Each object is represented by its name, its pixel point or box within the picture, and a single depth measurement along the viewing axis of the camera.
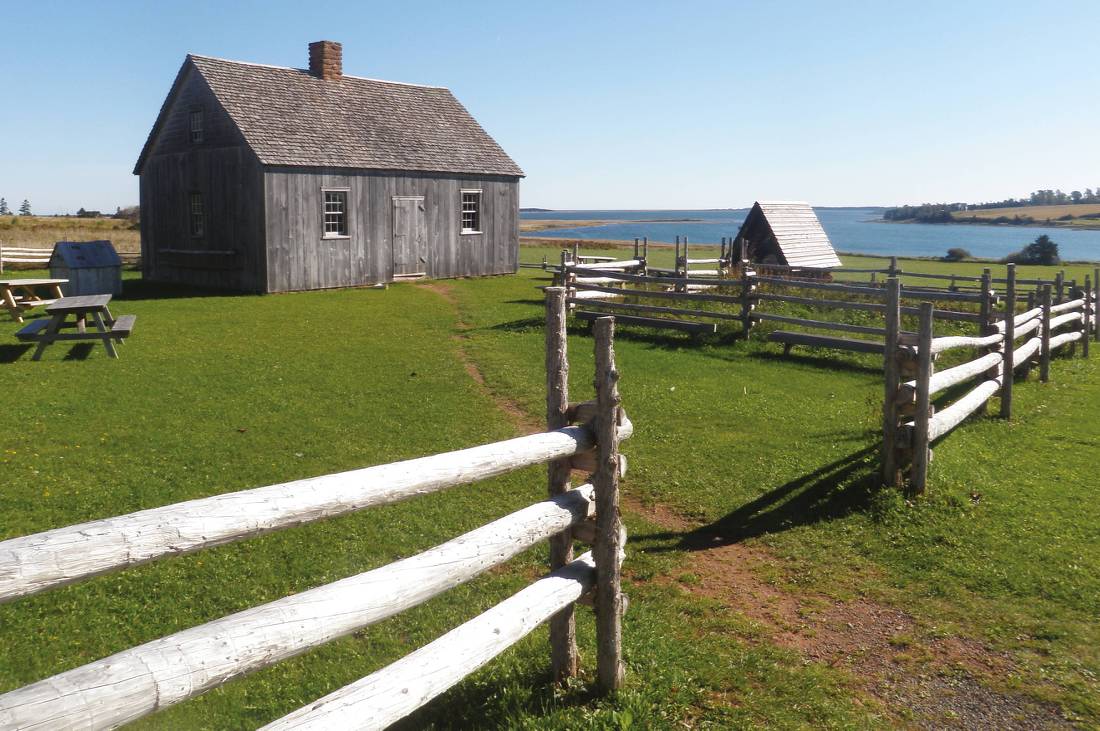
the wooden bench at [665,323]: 17.72
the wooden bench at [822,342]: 15.05
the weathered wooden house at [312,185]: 25.27
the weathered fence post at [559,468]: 4.66
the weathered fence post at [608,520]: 4.57
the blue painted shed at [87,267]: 23.11
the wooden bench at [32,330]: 14.62
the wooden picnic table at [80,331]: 14.55
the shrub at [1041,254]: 56.56
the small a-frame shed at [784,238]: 29.36
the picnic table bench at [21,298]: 18.58
